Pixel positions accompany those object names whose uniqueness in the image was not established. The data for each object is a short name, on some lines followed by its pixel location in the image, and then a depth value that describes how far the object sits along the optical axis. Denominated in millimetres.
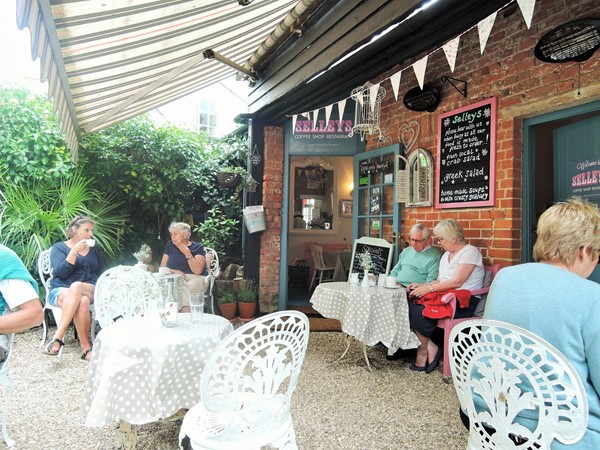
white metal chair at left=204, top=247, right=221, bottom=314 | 4582
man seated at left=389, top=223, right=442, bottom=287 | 3697
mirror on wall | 7875
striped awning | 2229
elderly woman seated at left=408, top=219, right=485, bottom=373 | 3260
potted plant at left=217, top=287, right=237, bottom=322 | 5152
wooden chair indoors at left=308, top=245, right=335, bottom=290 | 6941
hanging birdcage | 3825
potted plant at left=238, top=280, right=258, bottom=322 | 5188
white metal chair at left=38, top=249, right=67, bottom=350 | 3648
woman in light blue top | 1180
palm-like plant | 4270
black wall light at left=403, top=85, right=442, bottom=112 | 3807
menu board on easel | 4113
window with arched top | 3973
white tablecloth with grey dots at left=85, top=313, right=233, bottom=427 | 1729
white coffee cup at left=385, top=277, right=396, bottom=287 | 3494
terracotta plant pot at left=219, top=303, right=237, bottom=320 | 5141
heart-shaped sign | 4207
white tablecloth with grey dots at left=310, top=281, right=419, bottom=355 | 3221
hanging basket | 5742
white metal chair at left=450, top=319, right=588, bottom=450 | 1119
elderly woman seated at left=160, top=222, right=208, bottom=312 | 4184
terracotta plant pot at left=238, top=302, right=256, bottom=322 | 5180
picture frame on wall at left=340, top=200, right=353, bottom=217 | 7863
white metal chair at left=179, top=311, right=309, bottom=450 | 1492
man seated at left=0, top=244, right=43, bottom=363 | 1627
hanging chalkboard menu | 3396
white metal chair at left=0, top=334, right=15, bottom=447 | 2045
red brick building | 2818
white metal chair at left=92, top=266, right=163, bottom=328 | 2658
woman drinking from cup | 3514
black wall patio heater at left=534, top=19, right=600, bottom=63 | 2342
